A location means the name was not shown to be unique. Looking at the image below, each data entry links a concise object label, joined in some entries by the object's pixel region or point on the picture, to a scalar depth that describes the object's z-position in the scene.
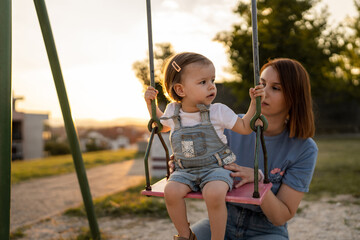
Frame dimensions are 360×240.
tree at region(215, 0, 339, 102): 14.22
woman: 2.08
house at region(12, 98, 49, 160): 18.28
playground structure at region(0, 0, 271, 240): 1.71
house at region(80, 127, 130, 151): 18.56
